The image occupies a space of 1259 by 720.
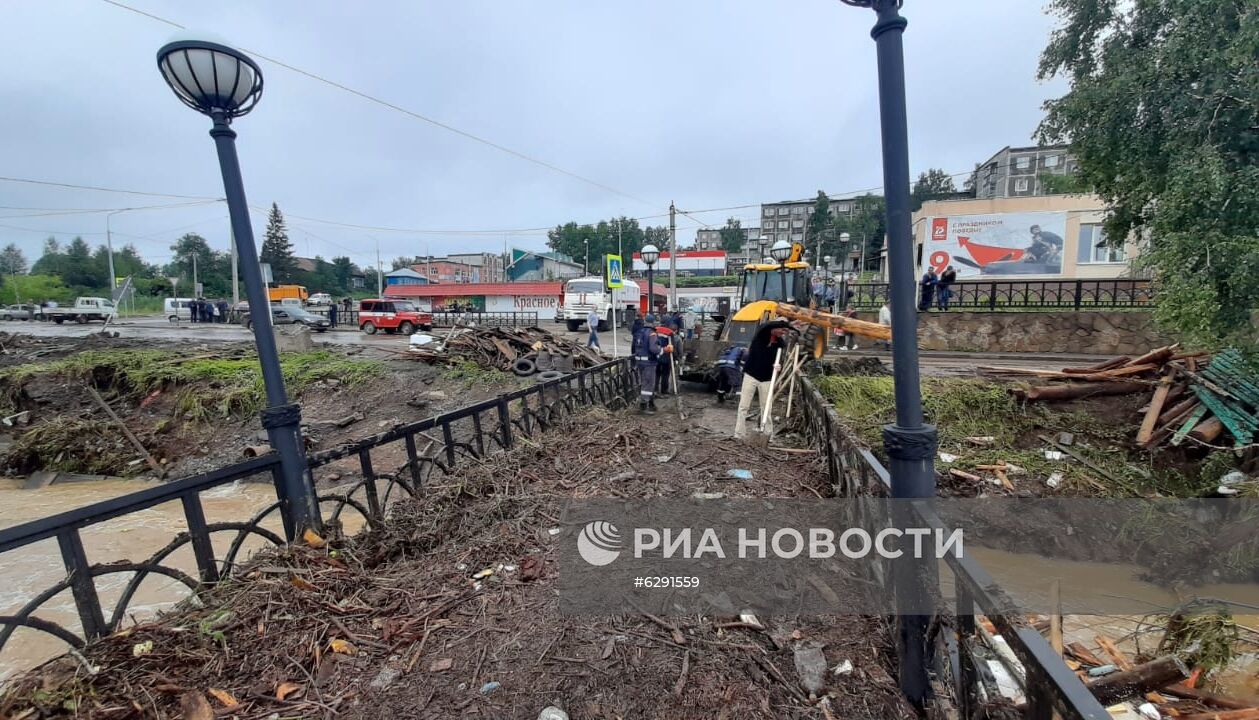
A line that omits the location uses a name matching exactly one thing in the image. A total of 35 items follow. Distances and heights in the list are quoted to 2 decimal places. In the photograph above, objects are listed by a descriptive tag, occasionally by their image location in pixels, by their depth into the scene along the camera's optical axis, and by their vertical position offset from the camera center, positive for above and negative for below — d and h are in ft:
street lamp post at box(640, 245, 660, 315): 48.53 +1.78
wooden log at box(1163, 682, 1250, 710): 9.21 -8.48
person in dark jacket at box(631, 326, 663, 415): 33.01 -5.82
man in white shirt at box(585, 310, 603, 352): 50.63 -5.44
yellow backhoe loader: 32.01 -2.97
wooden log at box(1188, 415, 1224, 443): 21.68 -8.46
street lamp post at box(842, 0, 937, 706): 6.75 -1.41
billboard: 87.92 +0.24
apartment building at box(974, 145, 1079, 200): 190.29 +27.33
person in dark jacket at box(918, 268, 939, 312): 58.29 -4.57
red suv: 86.53 -4.09
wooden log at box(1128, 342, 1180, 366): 26.91 -6.42
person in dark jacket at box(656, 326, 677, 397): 35.78 -6.75
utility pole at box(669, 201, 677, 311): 67.36 +2.62
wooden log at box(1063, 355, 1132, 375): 28.12 -7.14
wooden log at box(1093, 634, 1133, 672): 11.27 -9.38
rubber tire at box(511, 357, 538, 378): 39.32 -6.25
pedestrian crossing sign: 35.76 +0.23
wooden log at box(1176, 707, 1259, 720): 8.44 -7.93
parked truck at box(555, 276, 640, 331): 91.71 -4.08
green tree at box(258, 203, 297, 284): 256.52 +28.23
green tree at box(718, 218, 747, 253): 352.49 +19.69
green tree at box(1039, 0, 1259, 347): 20.95 +4.37
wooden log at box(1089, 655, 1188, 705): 9.14 -7.82
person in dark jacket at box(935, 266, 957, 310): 58.03 -4.32
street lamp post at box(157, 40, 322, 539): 9.73 +2.19
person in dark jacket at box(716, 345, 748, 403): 36.06 -7.07
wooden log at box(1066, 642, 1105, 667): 11.69 -9.43
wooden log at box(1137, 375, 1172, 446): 23.34 -8.28
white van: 122.42 +1.02
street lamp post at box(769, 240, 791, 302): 40.70 +0.72
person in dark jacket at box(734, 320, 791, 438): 23.67 -4.56
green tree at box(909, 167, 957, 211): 273.75 +35.04
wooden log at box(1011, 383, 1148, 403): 26.11 -7.65
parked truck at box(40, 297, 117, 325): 113.80 +2.10
